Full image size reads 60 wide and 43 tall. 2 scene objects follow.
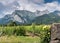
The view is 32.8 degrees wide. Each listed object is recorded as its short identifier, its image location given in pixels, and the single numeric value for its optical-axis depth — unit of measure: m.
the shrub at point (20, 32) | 11.70
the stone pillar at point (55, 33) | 5.45
